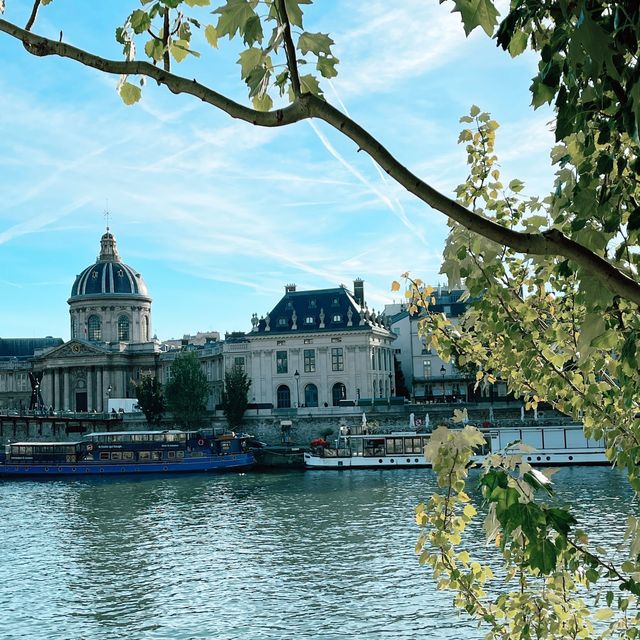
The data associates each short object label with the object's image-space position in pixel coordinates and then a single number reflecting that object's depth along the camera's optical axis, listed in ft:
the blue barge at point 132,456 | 213.46
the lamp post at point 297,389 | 278.67
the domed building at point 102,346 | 356.79
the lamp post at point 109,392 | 331.90
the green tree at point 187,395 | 283.18
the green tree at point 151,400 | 288.71
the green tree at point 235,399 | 267.59
